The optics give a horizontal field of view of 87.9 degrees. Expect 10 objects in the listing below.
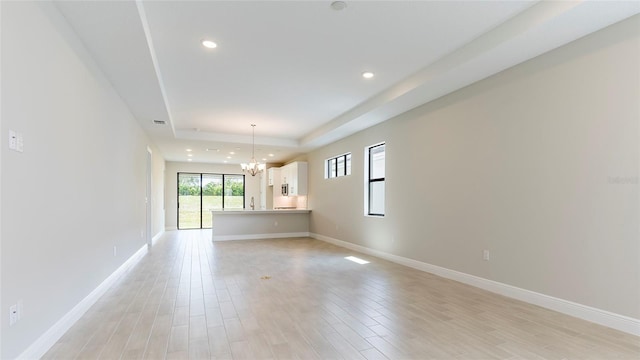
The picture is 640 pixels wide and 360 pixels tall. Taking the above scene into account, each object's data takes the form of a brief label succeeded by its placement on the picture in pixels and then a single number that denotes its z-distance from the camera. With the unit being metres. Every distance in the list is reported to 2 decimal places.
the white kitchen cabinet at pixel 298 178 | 9.77
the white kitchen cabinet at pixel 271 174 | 11.66
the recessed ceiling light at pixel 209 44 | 3.43
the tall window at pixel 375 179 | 6.32
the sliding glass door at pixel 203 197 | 12.33
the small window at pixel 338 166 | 7.59
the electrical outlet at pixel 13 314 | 1.91
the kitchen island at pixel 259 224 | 8.47
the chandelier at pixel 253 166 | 8.33
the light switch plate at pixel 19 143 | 1.99
